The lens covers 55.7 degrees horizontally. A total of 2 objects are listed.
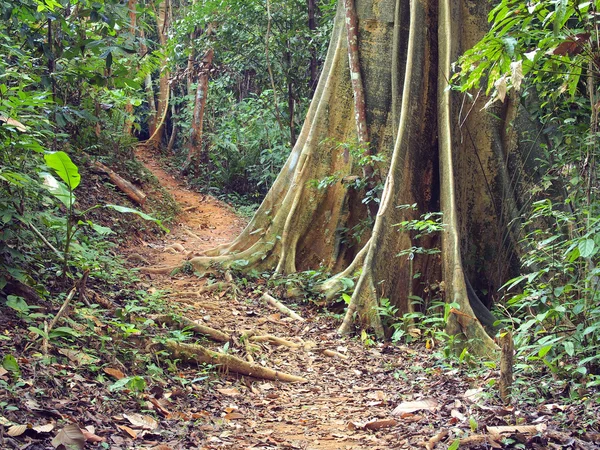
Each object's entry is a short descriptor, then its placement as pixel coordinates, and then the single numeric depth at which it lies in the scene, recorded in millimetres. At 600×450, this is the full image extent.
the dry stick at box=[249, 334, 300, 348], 5293
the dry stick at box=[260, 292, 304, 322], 6082
